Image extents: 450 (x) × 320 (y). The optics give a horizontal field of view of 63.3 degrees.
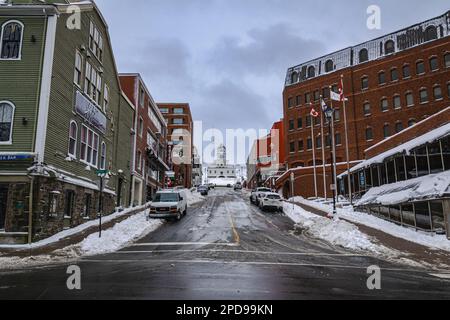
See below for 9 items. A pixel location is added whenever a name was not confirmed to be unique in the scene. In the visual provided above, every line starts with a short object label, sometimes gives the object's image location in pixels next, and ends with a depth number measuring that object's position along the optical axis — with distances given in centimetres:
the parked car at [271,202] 3241
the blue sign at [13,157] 1694
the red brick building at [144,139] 3659
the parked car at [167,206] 2472
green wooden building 1675
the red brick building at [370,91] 4647
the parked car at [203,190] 5847
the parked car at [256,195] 3667
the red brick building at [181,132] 8345
